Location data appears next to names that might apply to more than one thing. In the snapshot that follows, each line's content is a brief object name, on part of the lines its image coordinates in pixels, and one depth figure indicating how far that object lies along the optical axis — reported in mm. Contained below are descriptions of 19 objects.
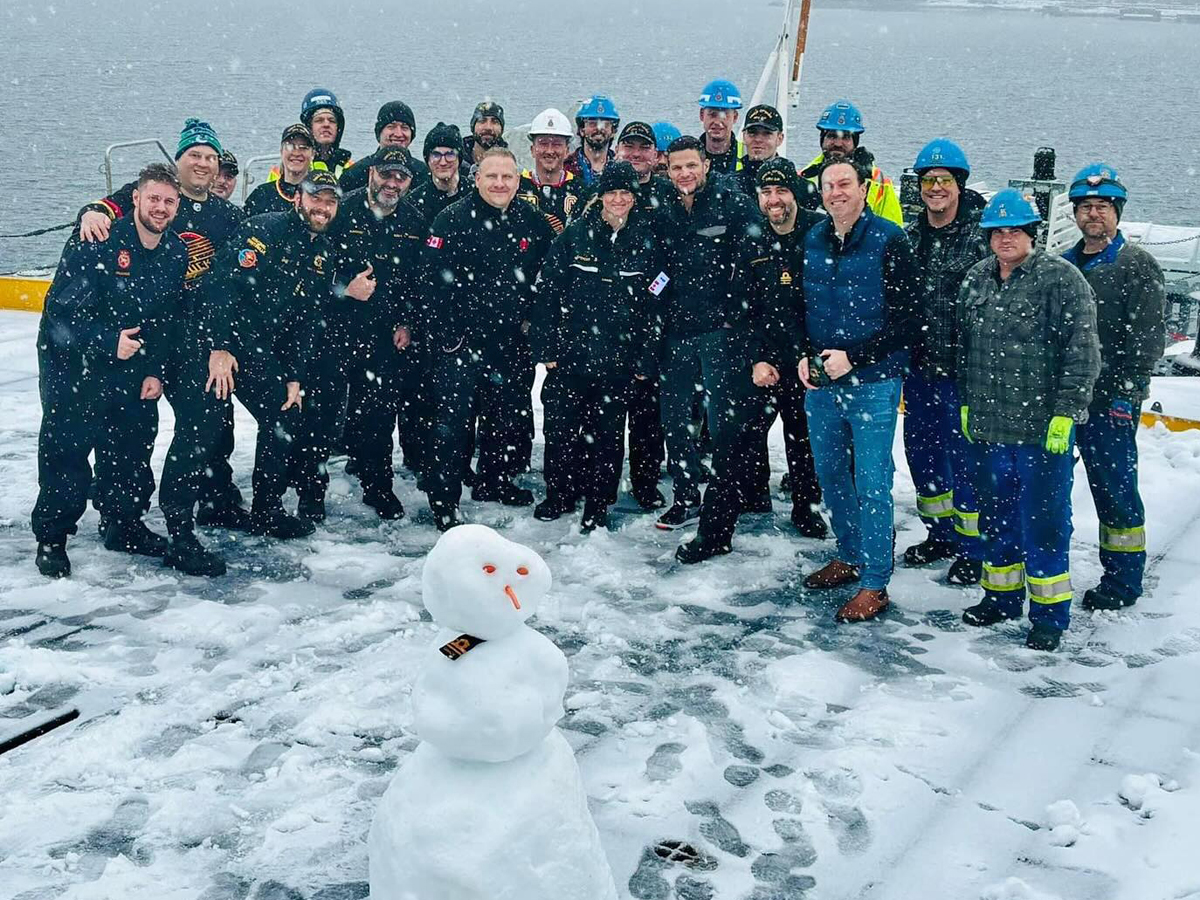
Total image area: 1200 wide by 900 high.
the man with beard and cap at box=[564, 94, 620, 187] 8109
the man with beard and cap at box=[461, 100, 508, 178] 8480
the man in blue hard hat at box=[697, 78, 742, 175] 7645
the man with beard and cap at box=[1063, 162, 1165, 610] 5527
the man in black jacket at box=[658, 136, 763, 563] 6262
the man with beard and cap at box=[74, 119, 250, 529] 6270
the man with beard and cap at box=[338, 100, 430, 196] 7818
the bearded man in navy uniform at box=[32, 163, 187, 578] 5852
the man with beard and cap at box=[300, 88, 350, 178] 8156
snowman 2982
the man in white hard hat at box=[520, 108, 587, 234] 7609
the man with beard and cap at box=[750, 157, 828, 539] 5906
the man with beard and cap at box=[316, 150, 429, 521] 6785
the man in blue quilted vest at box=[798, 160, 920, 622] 5516
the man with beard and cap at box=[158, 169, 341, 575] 6281
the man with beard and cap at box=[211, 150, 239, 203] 7680
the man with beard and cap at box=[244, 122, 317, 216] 7000
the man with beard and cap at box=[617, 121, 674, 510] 6605
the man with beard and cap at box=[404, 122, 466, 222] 7234
